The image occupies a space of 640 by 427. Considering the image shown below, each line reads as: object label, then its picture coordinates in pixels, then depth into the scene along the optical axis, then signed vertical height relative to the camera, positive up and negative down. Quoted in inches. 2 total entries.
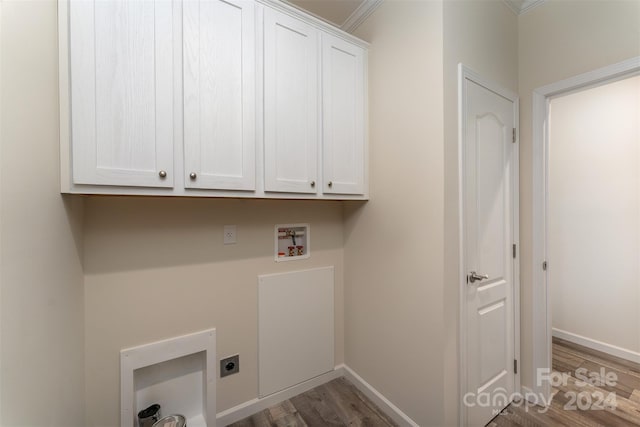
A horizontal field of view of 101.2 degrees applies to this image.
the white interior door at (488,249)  58.6 -9.1
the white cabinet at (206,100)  40.2 +21.3
